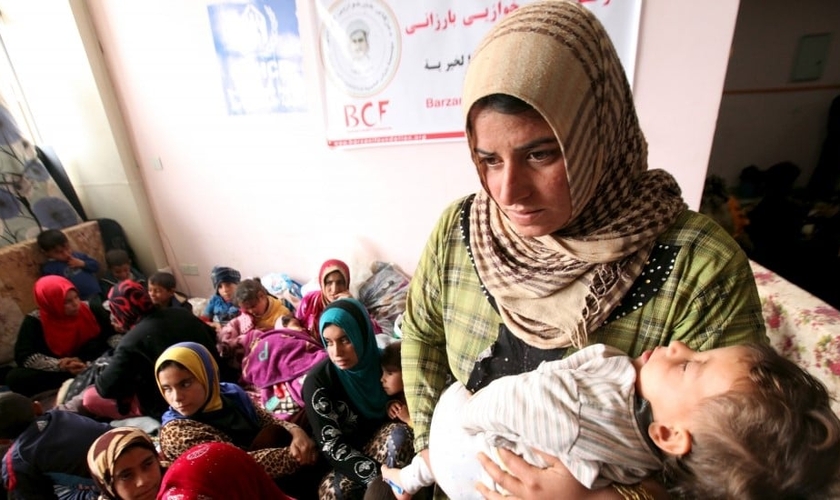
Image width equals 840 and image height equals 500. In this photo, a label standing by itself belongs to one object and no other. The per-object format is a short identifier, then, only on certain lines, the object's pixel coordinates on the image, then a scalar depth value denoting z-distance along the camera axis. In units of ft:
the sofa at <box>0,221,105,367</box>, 8.74
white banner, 6.86
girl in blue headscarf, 5.01
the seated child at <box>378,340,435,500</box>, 5.61
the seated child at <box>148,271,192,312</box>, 7.93
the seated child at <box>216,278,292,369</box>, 8.12
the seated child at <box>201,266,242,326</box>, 9.53
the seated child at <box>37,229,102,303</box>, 9.48
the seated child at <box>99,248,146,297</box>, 10.30
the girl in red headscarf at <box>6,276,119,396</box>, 8.10
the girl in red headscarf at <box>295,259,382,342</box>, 8.27
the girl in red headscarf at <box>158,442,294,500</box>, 3.59
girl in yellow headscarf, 5.18
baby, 1.76
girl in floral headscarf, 4.34
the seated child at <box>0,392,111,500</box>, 5.22
